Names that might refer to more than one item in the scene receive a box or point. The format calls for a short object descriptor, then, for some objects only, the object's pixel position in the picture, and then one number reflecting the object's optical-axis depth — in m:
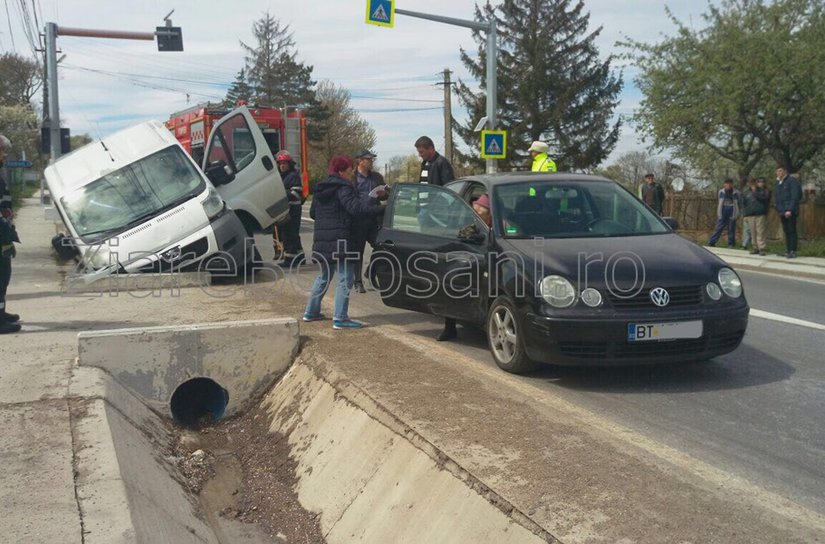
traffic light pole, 18.75
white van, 10.47
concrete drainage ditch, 3.96
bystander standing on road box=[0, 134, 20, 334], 7.56
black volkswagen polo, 5.62
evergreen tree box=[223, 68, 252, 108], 61.34
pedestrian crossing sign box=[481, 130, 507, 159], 19.62
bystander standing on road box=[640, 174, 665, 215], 20.80
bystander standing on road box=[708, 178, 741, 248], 20.08
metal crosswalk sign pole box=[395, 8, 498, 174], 20.86
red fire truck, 20.06
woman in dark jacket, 7.59
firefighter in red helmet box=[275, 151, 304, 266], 13.30
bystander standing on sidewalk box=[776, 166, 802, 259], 16.20
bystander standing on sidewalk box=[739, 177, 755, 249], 18.55
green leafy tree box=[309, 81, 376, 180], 58.47
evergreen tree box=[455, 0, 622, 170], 43.09
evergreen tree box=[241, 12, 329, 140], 60.28
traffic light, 21.11
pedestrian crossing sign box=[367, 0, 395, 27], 18.03
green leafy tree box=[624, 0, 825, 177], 20.61
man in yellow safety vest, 9.84
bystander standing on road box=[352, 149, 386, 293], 8.51
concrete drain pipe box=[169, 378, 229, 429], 7.00
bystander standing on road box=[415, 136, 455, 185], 9.79
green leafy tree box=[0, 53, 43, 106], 61.03
